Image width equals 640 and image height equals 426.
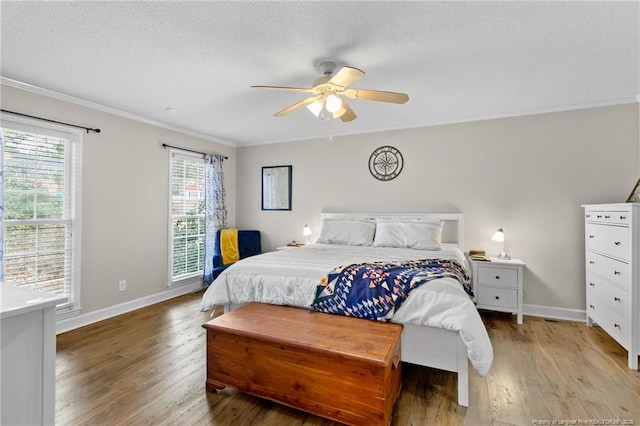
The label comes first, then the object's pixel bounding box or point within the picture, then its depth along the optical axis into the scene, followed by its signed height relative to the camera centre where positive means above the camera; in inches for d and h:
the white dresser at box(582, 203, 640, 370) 91.4 -19.2
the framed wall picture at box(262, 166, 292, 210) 194.4 +18.0
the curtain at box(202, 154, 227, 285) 182.1 +6.4
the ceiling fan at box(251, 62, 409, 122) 85.6 +37.2
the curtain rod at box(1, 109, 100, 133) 105.3 +36.2
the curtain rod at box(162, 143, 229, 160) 158.8 +37.5
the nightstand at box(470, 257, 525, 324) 128.0 -30.6
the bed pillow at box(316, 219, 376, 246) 149.6 -8.9
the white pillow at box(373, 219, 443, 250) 134.5 -9.2
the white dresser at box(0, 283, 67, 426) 40.1 -20.5
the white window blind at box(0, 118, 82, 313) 106.0 +2.1
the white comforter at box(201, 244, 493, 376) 70.5 -21.7
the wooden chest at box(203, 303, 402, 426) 63.0 -34.6
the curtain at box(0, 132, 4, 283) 100.7 +0.1
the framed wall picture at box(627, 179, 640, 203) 113.6 +8.1
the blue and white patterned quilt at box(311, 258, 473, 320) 79.0 -20.3
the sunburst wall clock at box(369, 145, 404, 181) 163.9 +29.2
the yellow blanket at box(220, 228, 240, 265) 176.9 -19.3
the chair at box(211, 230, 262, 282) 178.4 -19.2
